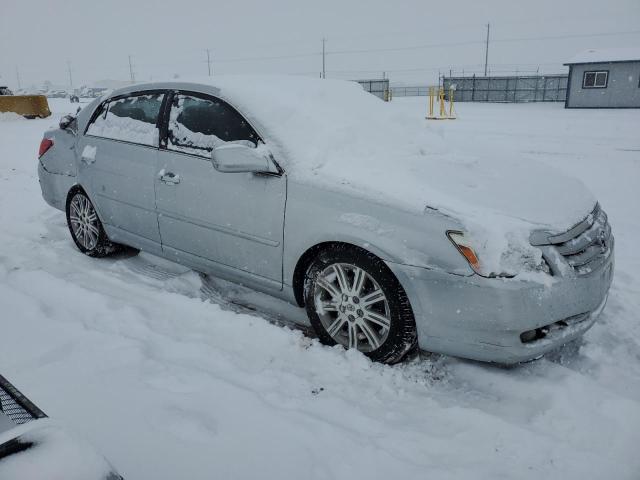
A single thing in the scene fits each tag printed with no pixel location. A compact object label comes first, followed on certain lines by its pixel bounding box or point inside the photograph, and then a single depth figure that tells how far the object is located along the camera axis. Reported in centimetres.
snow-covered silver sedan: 238
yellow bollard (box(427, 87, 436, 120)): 1825
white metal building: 2467
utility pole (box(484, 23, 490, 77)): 5140
